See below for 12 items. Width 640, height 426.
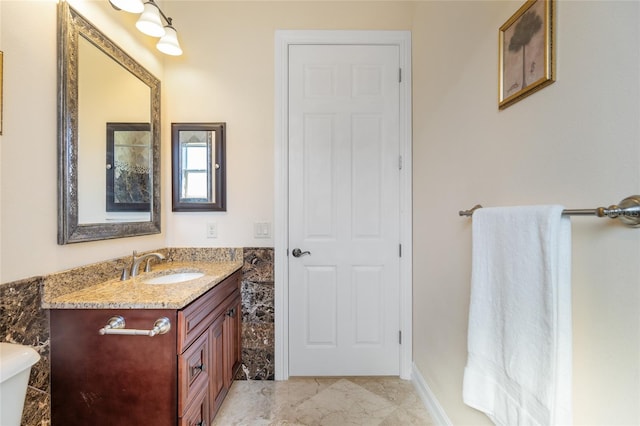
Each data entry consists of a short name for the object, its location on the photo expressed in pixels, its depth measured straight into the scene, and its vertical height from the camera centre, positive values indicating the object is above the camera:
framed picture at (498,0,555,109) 0.81 +0.54
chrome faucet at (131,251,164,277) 1.51 -0.27
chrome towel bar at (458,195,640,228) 0.58 +0.00
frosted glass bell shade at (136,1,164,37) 1.48 +1.07
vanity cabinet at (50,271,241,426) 1.09 -0.65
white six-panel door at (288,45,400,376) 1.97 +0.02
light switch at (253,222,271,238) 1.97 -0.13
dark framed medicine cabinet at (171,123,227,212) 1.94 +0.33
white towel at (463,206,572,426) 0.71 -0.32
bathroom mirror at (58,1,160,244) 1.19 +0.39
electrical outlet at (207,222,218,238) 1.97 -0.14
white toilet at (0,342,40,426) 0.74 -0.48
